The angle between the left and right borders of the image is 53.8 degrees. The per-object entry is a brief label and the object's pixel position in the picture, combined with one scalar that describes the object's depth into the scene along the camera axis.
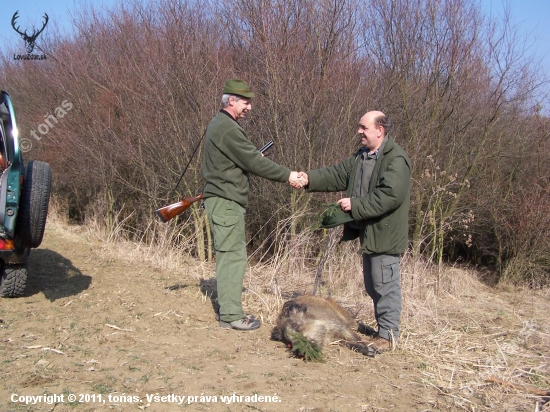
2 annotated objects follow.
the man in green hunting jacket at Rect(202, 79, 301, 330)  5.03
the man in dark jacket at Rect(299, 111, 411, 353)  4.57
